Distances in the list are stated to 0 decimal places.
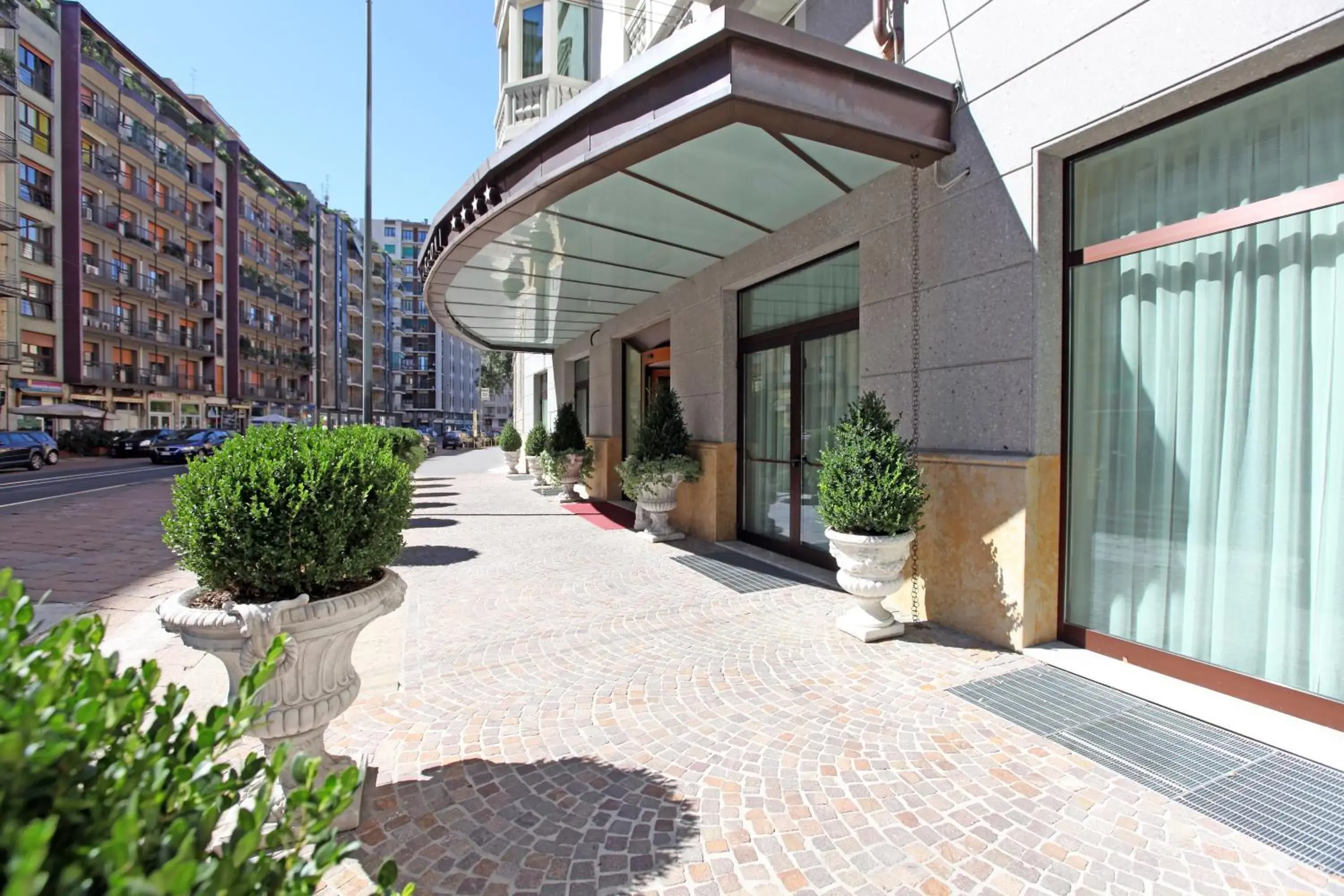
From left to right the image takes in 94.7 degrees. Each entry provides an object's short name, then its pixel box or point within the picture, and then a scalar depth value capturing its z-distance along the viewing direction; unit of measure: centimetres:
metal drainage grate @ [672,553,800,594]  590
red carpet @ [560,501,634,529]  986
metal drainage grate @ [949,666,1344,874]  240
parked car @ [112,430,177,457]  2695
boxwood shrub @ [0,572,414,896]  73
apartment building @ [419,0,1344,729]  314
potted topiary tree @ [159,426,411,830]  231
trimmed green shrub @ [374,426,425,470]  1057
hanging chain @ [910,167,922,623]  485
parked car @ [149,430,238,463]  2436
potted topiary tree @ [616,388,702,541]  798
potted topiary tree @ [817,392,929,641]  416
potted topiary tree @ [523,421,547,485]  1532
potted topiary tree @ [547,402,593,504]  1230
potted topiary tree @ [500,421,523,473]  1886
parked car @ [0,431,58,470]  1933
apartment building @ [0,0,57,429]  2538
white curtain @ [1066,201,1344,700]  307
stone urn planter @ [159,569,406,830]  227
